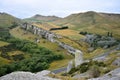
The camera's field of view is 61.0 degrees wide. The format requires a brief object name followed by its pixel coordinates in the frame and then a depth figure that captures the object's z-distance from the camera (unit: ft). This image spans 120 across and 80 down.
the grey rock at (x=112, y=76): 51.15
